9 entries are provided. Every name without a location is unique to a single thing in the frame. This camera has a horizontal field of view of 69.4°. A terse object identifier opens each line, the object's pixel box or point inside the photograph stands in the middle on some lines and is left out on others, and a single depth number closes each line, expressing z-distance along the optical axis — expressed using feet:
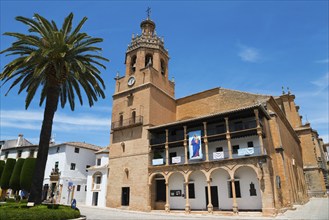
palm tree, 56.29
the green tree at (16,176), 117.80
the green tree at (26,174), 114.83
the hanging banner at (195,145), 82.94
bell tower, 95.04
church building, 77.30
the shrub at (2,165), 126.62
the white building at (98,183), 113.04
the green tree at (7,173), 121.60
